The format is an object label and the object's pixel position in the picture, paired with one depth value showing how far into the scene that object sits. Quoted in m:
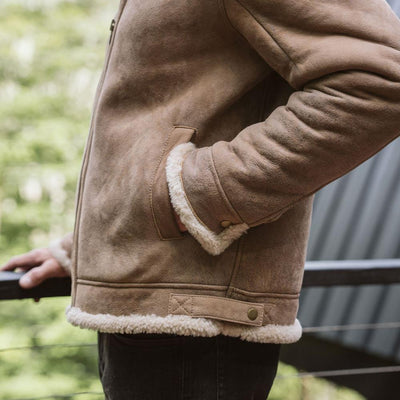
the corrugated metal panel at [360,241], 4.30
